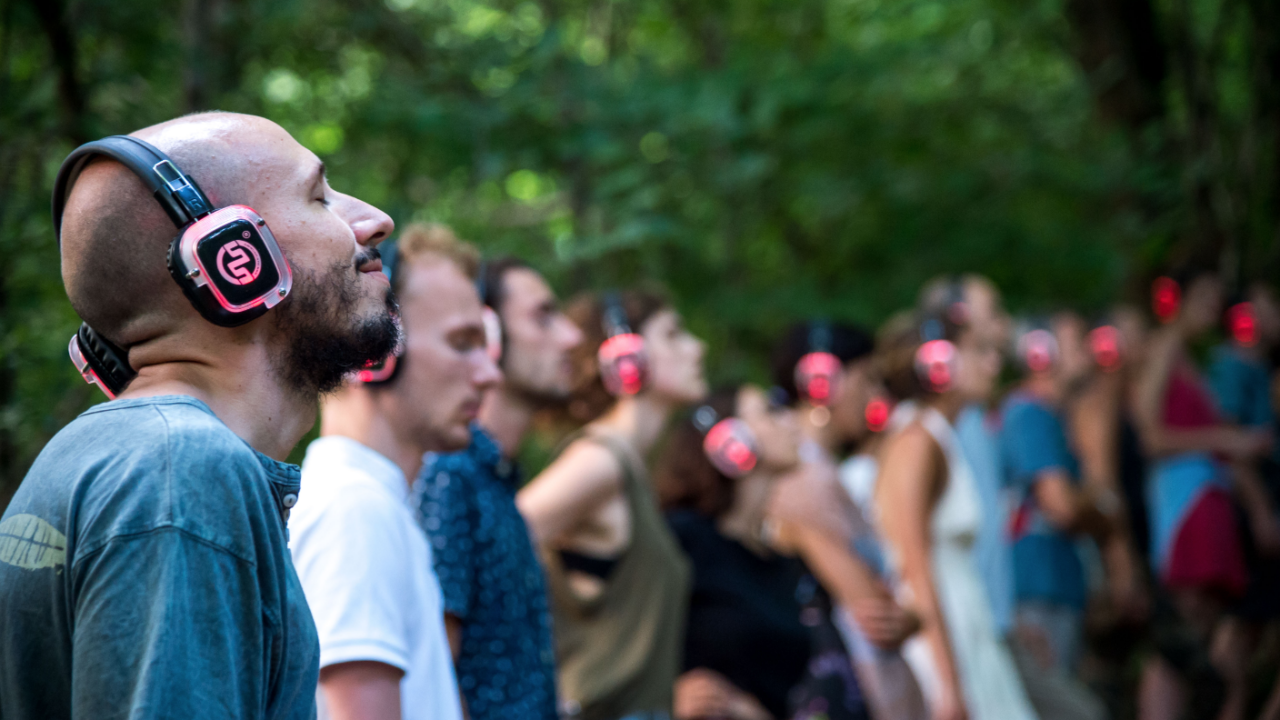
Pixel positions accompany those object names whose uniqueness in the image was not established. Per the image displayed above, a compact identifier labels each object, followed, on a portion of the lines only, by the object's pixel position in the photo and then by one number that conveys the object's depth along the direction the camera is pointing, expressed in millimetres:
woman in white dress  4898
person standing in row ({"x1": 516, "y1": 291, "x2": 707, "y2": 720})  3691
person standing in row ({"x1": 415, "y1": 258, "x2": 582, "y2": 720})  2678
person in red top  6977
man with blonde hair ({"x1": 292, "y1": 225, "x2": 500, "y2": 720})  2008
